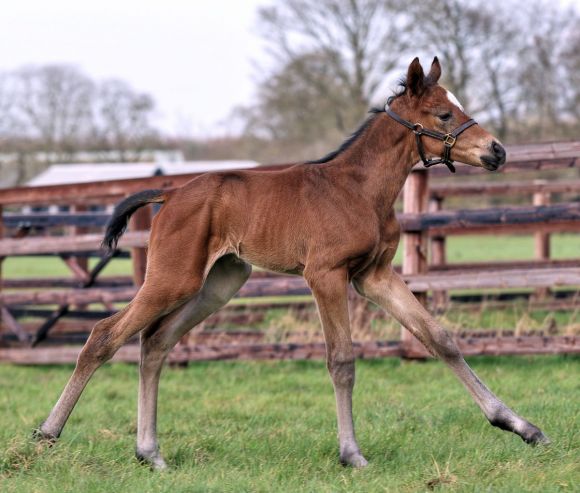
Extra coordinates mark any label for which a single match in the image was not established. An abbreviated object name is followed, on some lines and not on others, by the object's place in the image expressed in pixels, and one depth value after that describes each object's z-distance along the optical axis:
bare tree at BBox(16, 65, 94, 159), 92.21
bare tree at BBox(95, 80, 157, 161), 94.62
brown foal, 8.73
